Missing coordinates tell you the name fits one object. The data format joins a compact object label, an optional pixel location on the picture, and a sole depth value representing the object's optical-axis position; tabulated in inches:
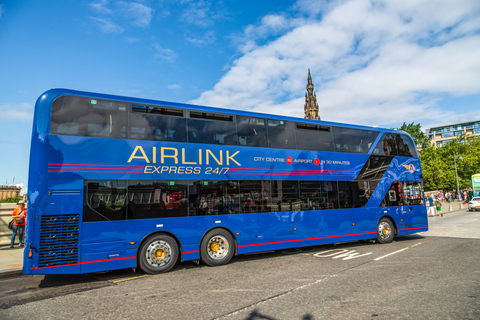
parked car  1221.1
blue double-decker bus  265.4
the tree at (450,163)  2218.3
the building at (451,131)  4549.7
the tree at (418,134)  2588.6
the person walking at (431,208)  1004.6
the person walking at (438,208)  999.3
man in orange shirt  454.6
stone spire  3709.4
